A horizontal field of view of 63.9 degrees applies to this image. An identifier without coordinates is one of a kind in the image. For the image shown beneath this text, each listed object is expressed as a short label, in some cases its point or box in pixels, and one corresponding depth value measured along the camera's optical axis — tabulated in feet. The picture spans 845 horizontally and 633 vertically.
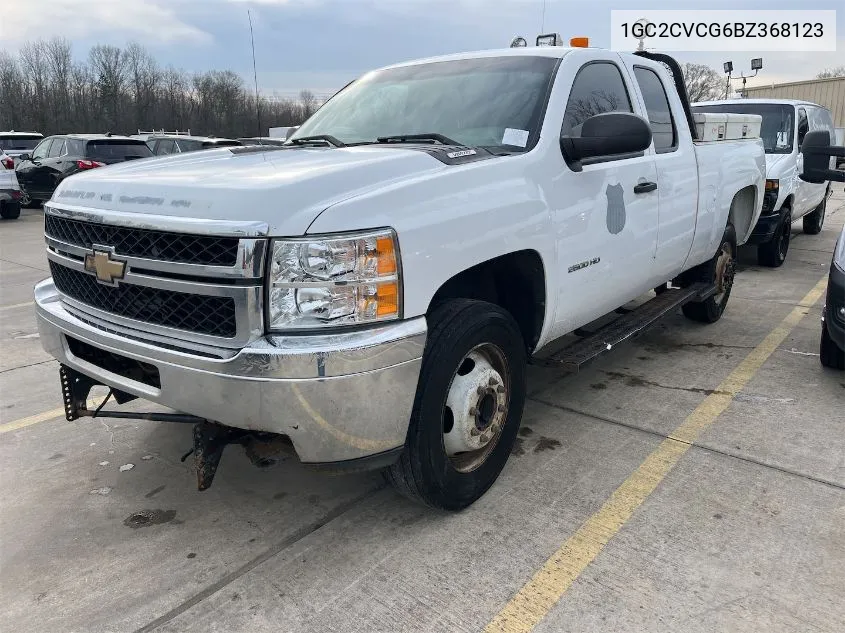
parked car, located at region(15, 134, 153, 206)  47.67
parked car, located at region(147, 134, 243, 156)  52.60
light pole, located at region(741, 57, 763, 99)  51.57
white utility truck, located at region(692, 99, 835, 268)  26.08
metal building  107.04
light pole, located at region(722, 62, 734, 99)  50.96
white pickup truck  7.39
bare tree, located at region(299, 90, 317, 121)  82.07
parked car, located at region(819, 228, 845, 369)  13.74
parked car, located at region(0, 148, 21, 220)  46.39
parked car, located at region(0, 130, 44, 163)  61.77
